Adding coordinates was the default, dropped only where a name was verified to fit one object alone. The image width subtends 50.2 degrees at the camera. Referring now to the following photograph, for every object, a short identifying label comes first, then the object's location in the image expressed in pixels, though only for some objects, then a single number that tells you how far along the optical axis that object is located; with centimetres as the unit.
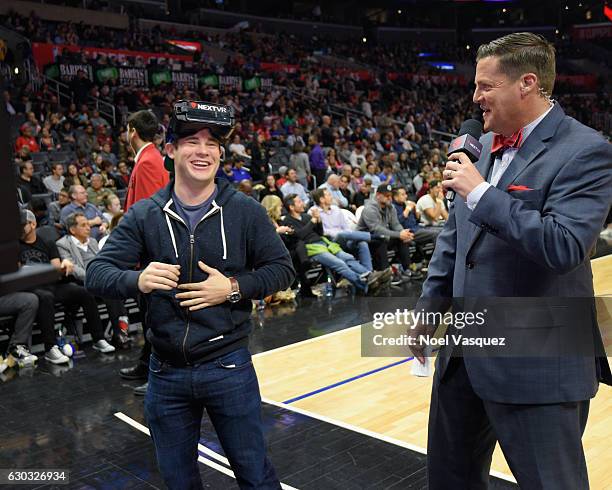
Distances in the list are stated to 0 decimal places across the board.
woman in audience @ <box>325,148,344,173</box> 1352
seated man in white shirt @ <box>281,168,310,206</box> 1033
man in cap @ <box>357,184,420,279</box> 867
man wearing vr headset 209
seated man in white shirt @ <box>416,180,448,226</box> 965
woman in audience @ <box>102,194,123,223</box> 766
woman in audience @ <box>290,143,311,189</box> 1261
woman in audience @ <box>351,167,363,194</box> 1197
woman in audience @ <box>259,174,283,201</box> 955
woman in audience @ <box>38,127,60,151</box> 1137
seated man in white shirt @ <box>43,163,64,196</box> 948
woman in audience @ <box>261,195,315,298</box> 780
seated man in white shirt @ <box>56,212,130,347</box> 586
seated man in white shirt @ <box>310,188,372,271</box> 852
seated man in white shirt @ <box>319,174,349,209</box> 1021
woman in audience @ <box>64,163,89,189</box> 873
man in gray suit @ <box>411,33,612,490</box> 175
